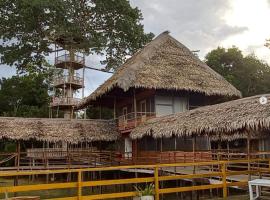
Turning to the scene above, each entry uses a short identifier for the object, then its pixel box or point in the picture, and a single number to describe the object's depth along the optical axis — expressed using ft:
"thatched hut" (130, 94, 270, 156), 28.22
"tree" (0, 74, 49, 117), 79.73
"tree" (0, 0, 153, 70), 61.63
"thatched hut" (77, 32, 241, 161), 49.55
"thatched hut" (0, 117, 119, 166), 46.88
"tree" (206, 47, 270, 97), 76.73
